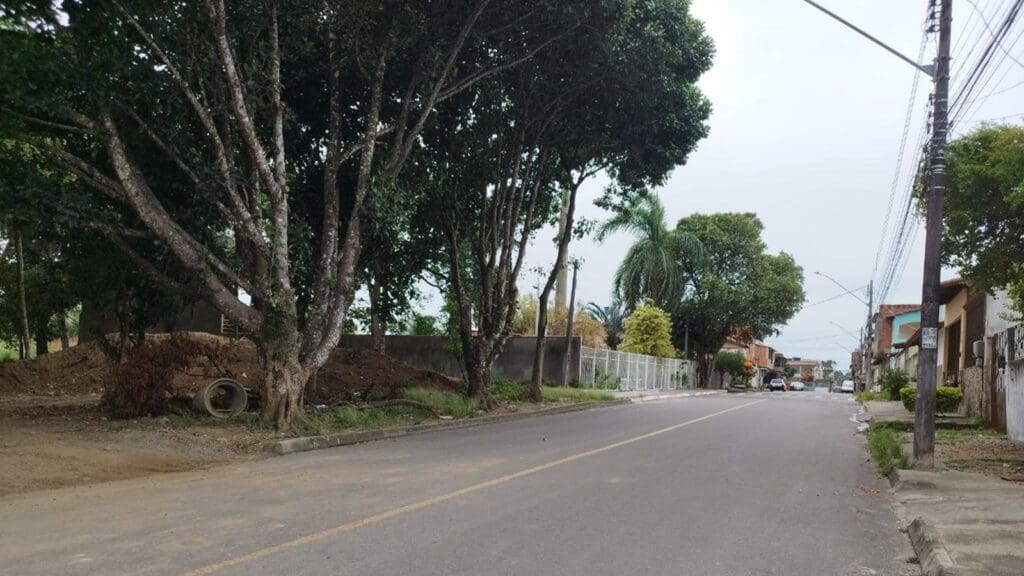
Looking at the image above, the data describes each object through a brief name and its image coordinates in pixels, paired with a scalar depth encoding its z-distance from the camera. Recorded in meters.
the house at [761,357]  91.81
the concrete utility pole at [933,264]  11.21
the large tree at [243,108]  11.82
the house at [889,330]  55.62
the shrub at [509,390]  24.55
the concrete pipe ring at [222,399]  14.08
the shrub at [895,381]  34.28
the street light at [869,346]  46.38
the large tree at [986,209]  11.09
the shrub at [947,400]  22.12
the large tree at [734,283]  53.12
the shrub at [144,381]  13.39
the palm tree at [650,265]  44.25
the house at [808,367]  168.43
